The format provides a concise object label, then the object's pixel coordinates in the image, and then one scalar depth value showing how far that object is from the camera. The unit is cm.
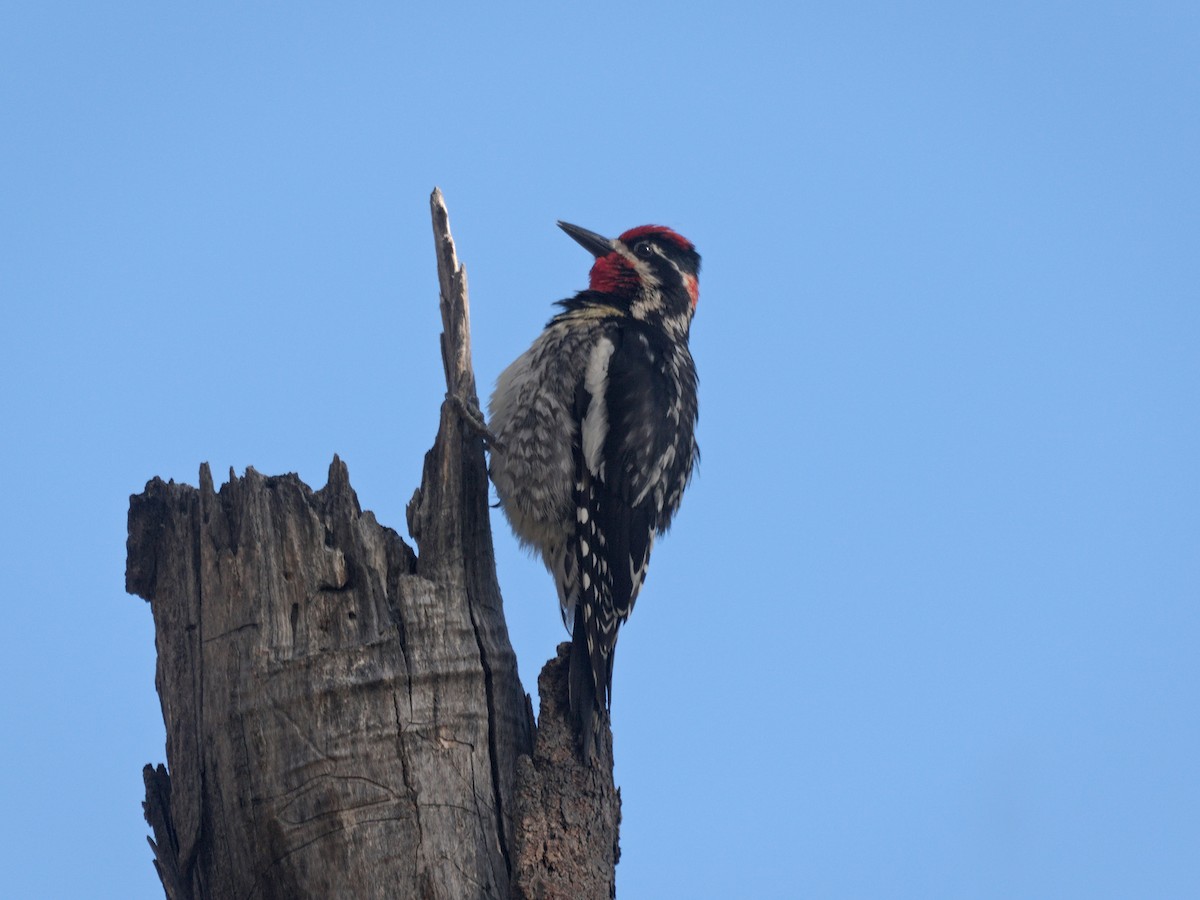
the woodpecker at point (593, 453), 932
